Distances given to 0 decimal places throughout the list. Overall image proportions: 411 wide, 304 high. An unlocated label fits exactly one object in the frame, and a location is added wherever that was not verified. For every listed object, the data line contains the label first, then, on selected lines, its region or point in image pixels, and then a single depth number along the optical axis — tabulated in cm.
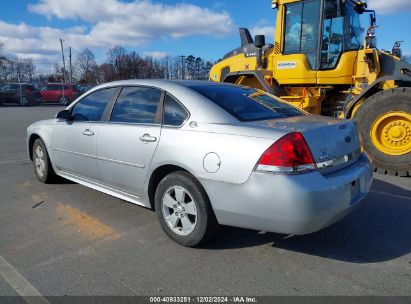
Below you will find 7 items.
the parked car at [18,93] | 2698
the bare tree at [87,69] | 7006
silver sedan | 303
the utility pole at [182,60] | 7144
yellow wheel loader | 633
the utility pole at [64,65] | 6620
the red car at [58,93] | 3019
